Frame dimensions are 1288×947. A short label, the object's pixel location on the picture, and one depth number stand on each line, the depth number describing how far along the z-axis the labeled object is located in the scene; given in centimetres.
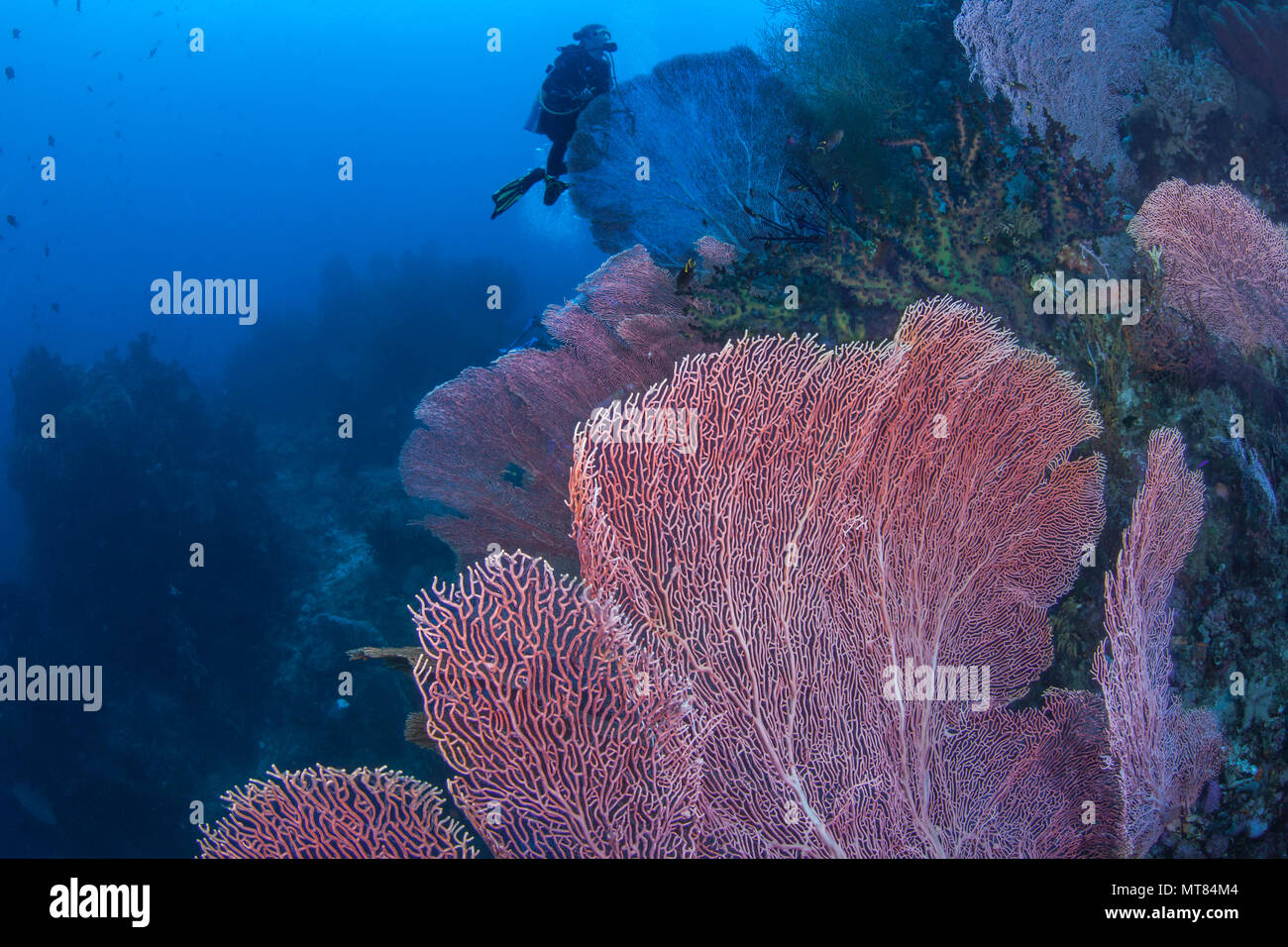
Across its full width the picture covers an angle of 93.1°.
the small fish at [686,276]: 403
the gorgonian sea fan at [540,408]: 454
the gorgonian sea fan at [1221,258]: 366
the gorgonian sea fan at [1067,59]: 503
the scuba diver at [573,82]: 654
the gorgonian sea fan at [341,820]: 215
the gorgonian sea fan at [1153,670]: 249
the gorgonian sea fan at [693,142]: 598
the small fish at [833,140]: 494
